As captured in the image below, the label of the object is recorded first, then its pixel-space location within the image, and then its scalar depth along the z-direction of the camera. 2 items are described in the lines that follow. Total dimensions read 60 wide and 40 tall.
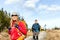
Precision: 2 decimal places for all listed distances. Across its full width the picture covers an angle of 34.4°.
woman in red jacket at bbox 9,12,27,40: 2.90
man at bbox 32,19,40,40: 7.86
